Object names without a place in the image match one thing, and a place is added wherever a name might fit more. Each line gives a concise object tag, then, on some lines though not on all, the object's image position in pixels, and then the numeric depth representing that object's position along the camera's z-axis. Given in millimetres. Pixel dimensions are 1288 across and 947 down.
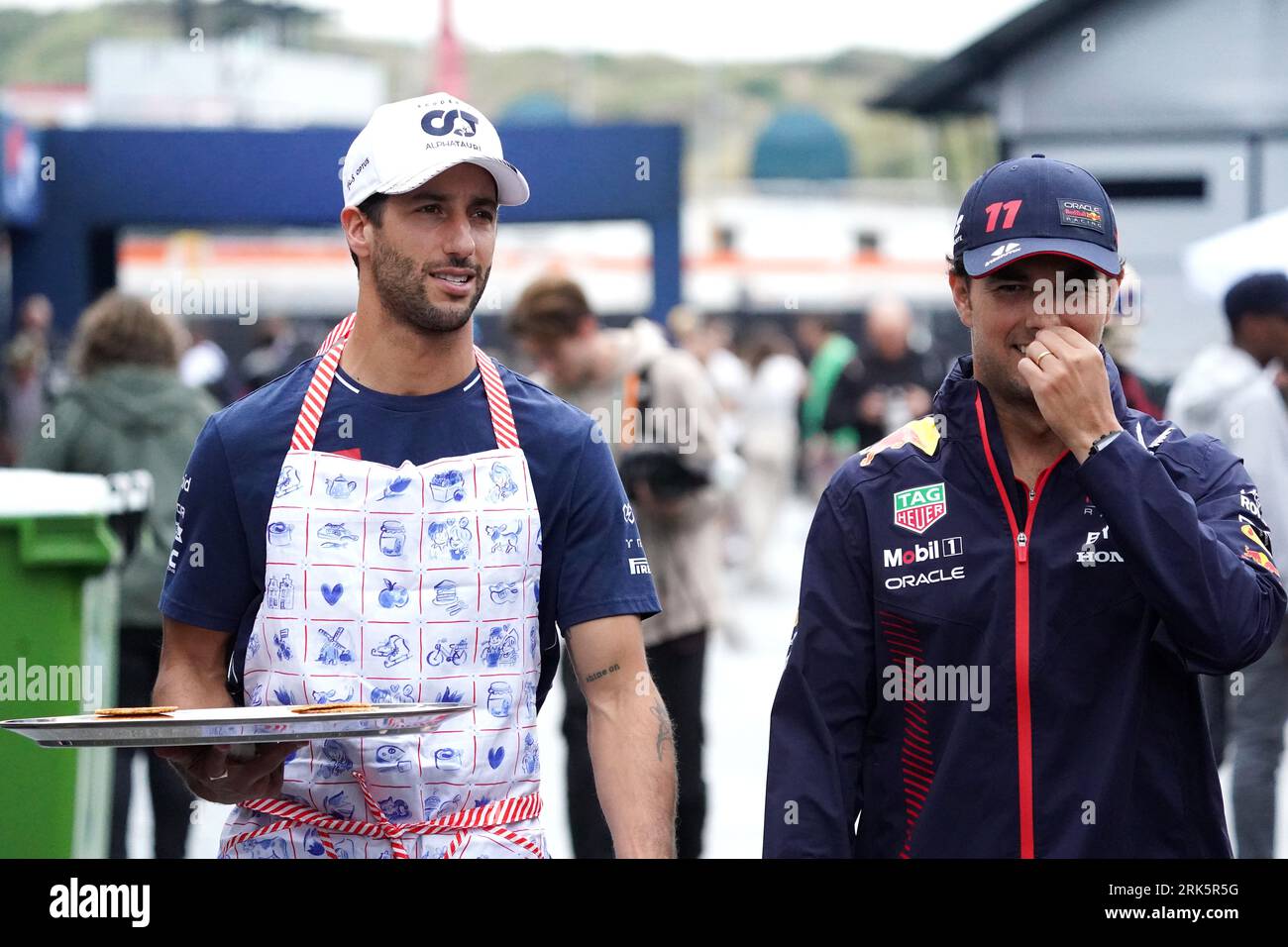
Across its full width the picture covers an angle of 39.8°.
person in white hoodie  5500
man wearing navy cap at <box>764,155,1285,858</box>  2543
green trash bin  4426
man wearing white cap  2693
